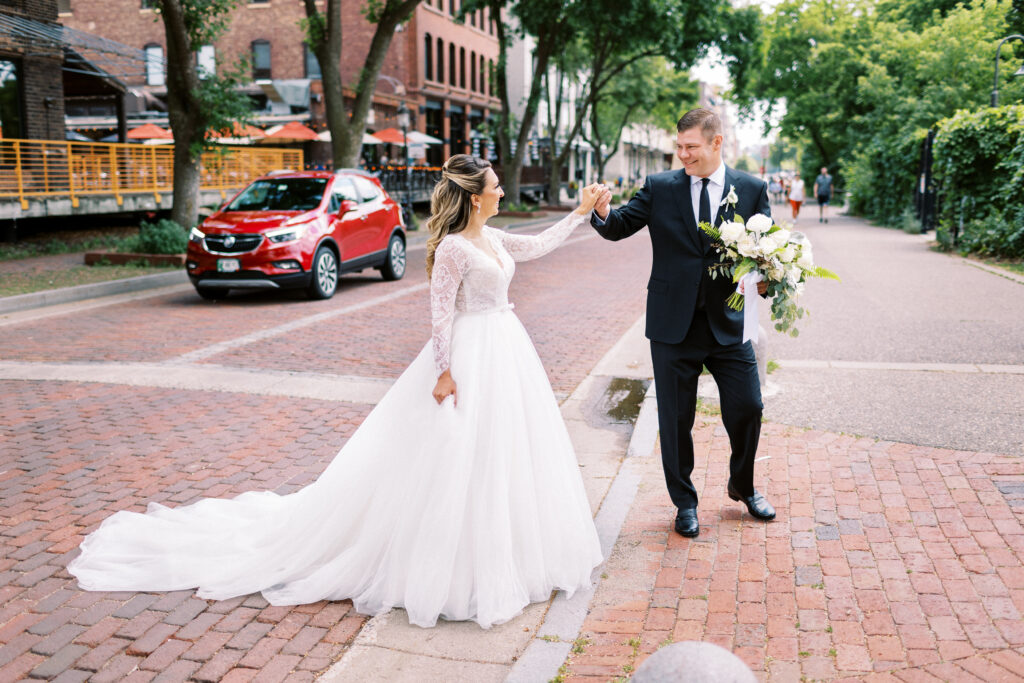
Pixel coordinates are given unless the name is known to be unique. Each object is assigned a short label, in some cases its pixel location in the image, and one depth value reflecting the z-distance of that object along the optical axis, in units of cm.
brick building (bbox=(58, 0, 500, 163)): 3841
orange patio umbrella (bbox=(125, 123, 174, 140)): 3269
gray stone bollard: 211
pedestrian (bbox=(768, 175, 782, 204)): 5424
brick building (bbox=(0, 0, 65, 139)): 2109
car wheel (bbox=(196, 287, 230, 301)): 1311
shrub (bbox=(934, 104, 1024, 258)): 1661
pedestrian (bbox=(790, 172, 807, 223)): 2877
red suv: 1273
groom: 441
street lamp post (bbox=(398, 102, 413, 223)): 2834
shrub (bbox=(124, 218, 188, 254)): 1642
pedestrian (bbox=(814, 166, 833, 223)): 3241
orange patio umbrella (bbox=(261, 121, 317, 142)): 3250
